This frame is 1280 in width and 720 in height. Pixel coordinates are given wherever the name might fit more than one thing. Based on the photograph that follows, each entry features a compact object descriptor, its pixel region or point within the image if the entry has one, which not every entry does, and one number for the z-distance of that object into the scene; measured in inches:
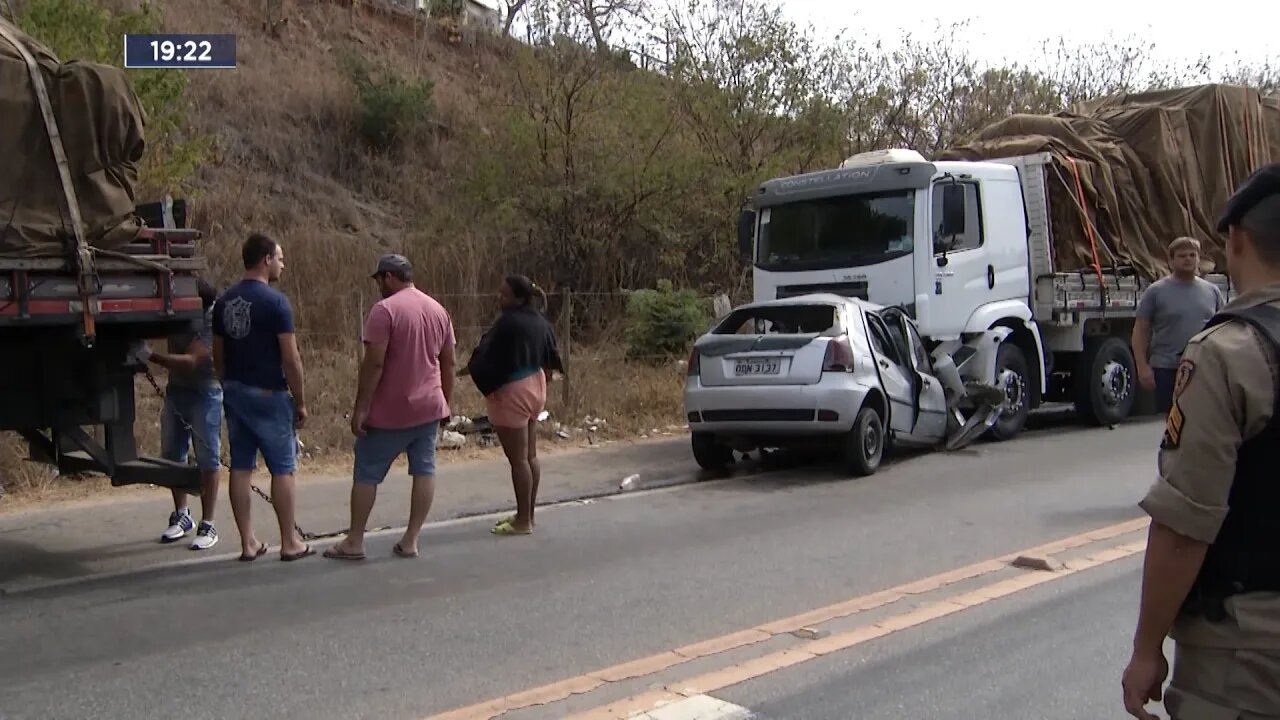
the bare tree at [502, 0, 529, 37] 1170.0
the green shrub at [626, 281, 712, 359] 623.5
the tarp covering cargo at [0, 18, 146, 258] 217.3
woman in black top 282.7
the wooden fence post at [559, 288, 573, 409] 492.1
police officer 82.4
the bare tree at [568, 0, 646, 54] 716.0
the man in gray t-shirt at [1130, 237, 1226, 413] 306.3
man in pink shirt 254.1
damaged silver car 369.4
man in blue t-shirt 244.7
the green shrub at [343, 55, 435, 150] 938.1
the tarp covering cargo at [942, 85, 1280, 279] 506.3
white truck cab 437.4
